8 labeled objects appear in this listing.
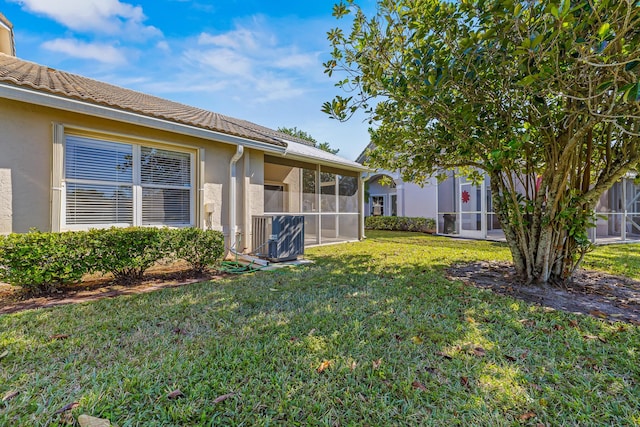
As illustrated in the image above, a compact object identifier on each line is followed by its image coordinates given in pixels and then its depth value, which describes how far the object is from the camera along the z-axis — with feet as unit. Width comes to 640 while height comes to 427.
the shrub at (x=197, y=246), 18.53
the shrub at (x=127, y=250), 15.75
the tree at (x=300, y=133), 122.10
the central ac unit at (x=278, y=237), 24.03
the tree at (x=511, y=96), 10.93
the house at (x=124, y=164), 15.72
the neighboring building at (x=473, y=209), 45.74
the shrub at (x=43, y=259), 13.36
